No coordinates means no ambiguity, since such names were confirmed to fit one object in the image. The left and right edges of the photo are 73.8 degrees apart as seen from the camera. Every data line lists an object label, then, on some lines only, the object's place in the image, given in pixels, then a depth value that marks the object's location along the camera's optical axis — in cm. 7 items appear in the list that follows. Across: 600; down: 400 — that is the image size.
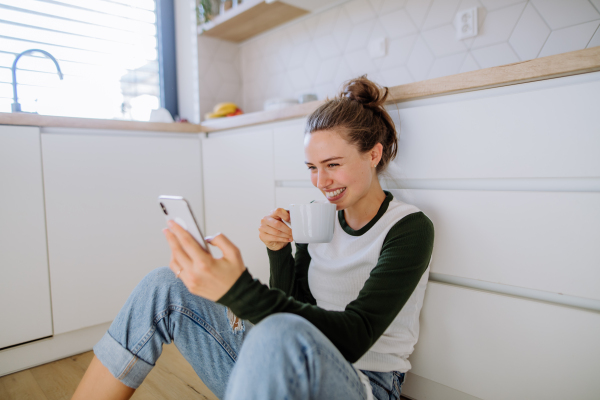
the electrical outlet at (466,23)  136
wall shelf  182
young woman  55
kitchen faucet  152
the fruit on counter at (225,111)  186
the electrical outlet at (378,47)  161
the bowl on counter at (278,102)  173
